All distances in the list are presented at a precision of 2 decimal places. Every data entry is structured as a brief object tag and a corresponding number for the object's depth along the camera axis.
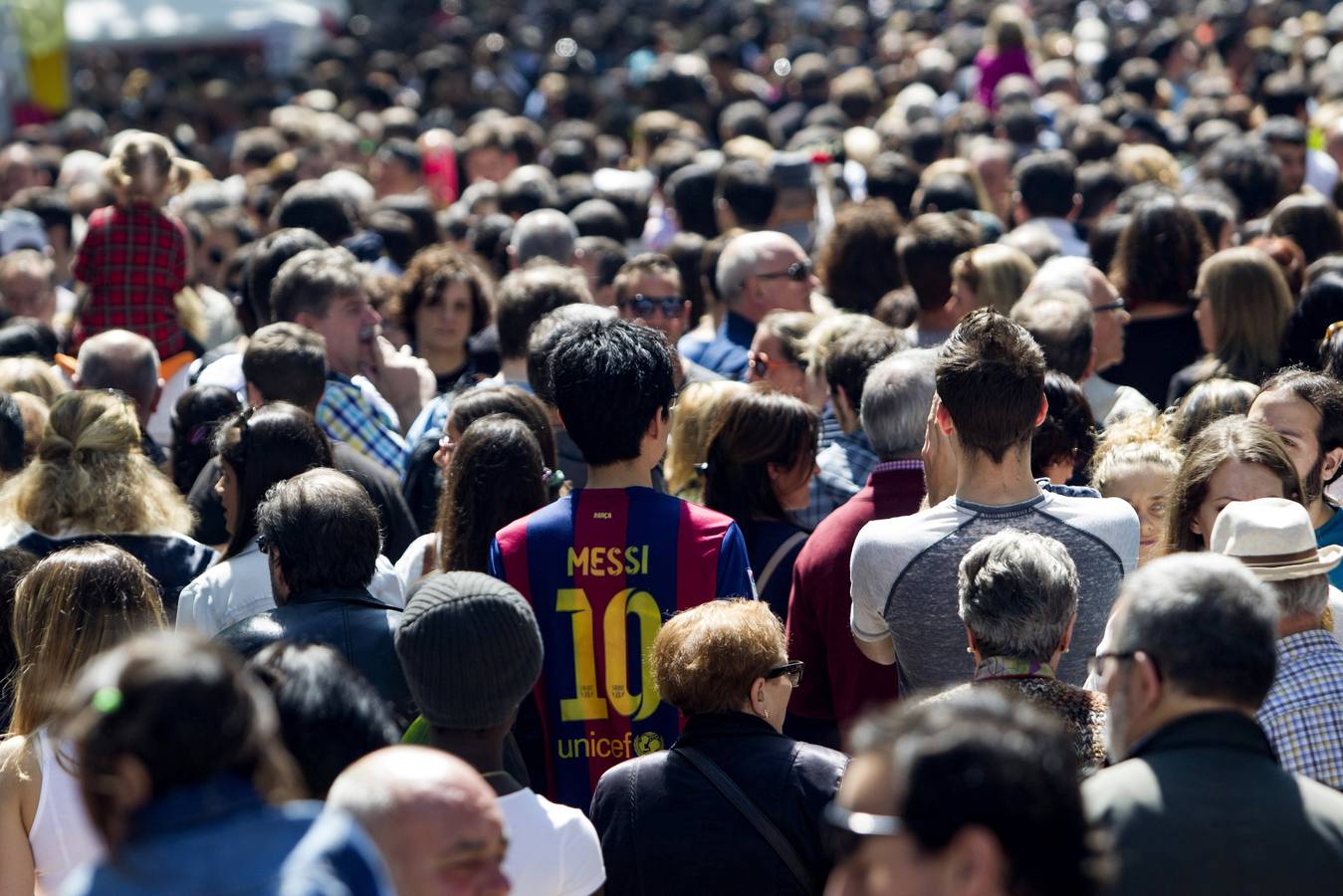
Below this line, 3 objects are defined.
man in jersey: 8.00
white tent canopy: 36.97
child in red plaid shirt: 16.05
